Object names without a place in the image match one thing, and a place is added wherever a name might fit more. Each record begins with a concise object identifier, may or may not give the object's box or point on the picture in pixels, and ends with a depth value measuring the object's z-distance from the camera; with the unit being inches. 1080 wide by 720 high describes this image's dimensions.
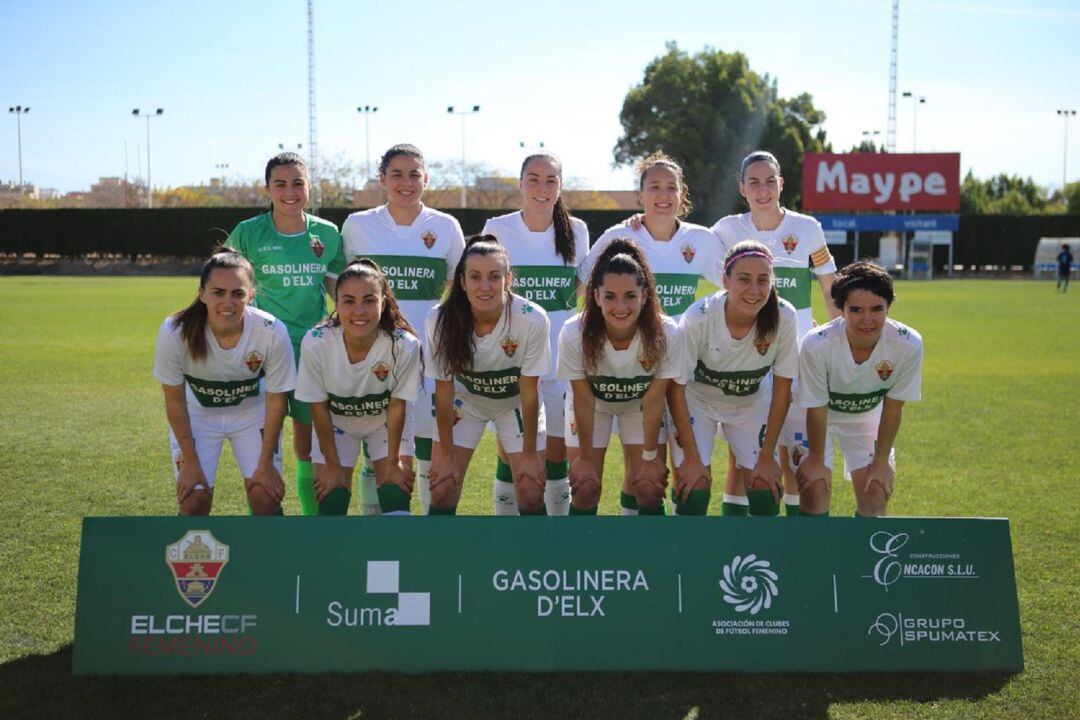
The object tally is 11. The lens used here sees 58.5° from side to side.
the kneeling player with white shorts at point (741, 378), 175.8
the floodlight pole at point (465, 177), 2177.7
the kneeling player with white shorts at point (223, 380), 174.9
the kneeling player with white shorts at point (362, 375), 173.6
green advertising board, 143.6
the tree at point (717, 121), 1911.9
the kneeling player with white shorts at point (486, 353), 177.0
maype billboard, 1507.1
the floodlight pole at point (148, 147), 2246.6
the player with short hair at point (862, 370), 175.2
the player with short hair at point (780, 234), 218.4
